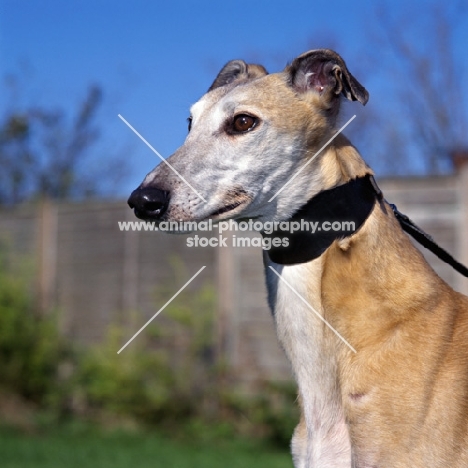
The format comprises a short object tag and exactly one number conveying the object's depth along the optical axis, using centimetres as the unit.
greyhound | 249
